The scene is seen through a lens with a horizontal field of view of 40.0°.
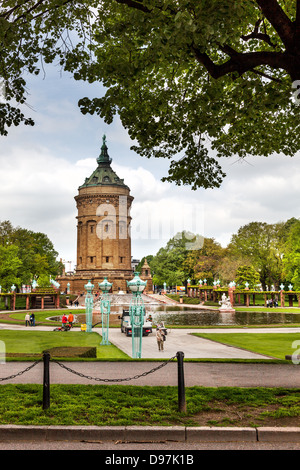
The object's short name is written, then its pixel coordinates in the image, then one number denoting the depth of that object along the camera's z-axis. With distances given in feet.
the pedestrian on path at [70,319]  104.72
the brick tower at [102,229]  331.36
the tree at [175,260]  322.14
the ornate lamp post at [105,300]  75.26
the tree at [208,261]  287.07
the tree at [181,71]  26.45
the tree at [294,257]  180.24
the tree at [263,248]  254.47
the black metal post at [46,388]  25.05
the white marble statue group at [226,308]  174.95
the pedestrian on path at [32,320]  107.76
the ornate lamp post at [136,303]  55.01
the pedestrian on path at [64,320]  99.45
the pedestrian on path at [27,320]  107.58
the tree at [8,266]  201.46
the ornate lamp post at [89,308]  96.54
